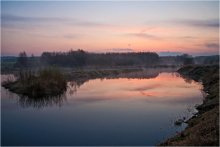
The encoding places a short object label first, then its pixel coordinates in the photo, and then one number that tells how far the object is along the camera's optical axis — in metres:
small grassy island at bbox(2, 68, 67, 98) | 24.16
